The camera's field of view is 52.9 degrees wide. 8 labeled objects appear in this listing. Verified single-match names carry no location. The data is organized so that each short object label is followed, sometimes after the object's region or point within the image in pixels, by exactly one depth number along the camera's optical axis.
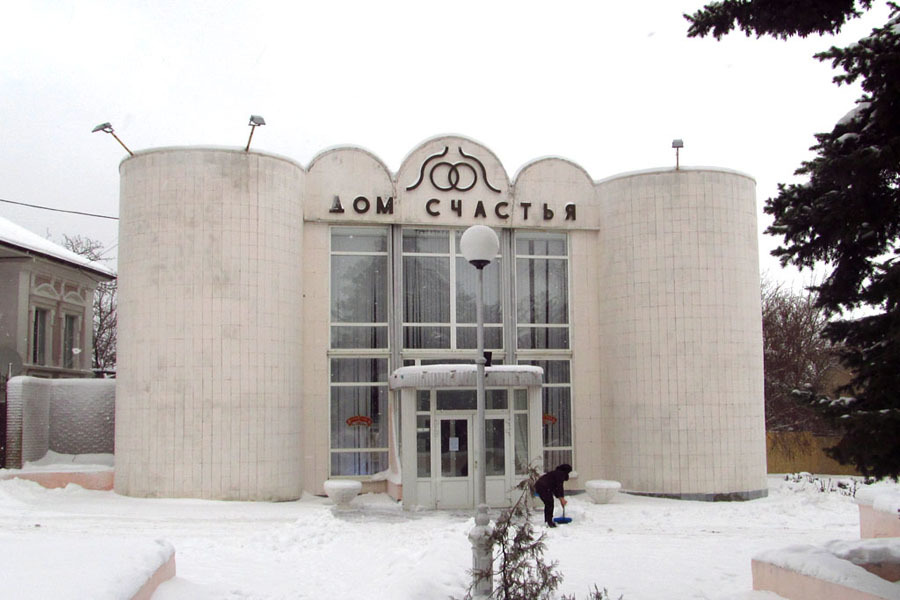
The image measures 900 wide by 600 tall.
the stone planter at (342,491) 18.62
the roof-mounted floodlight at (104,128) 19.80
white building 19.75
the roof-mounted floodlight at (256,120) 19.33
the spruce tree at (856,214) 7.65
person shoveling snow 15.91
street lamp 11.36
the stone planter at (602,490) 19.75
